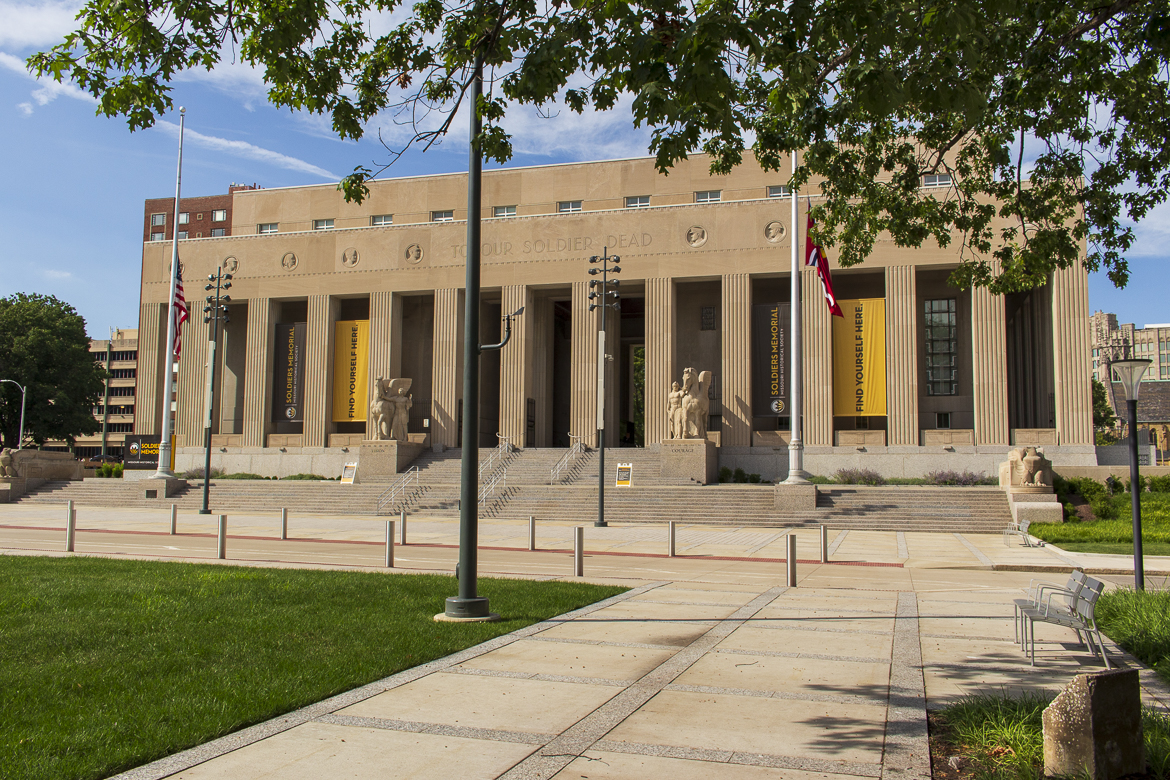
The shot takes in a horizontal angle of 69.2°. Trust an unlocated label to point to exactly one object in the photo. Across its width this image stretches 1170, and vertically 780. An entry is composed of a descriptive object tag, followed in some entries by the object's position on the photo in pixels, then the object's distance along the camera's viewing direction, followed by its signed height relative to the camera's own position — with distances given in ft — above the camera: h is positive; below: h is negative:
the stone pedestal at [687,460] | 122.42 -2.57
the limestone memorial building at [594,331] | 134.92 +19.79
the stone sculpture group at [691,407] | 123.24 +5.12
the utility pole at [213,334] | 105.91 +13.81
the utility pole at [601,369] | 96.43 +8.73
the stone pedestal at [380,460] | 138.82 -3.28
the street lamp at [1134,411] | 39.06 +1.70
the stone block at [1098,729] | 14.44 -4.92
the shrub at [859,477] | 126.62 -5.14
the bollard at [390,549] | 52.49 -6.77
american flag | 128.77 +19.94
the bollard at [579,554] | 50.39 -6.75
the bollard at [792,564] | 45.91 -6.55
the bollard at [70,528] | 60.29 -6.50
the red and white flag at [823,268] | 94.38 +19.88
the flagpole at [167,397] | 130.11 +6.25
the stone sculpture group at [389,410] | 142.51 +5.04
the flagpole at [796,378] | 103.76 +7.96
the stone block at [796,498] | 105.09 -6.90
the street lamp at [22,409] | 198.10 +6.63
